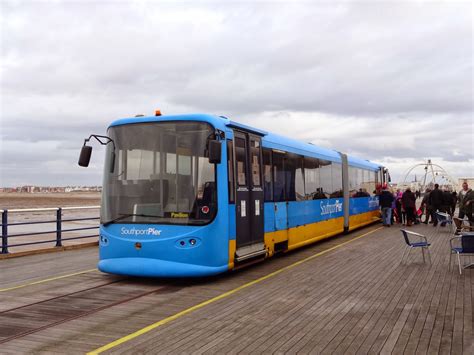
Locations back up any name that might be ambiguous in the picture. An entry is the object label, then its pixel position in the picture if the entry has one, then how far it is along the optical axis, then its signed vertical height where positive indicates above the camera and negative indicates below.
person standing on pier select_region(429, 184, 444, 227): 21.05 -0.26
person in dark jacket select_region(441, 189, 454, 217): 21.19 -0.28
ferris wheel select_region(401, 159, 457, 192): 89.35 +2.93
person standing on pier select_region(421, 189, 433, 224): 22.09 -0.41
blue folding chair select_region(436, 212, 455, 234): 16.59 -0.85
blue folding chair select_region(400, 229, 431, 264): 10.68 -1.10
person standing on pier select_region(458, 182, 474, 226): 14.56 -0.31
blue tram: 8.43 +0.01
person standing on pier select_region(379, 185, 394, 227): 21.98 -0.47
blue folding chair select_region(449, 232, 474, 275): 9.38 -0.97
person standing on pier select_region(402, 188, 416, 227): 21.71 -0.39
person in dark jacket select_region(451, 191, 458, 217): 21.70 -0.37
